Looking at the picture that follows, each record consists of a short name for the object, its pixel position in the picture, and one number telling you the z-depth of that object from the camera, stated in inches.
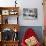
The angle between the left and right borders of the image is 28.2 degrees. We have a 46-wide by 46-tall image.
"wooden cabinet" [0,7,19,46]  111.3
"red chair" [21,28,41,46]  109.9
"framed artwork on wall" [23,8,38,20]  114.7
